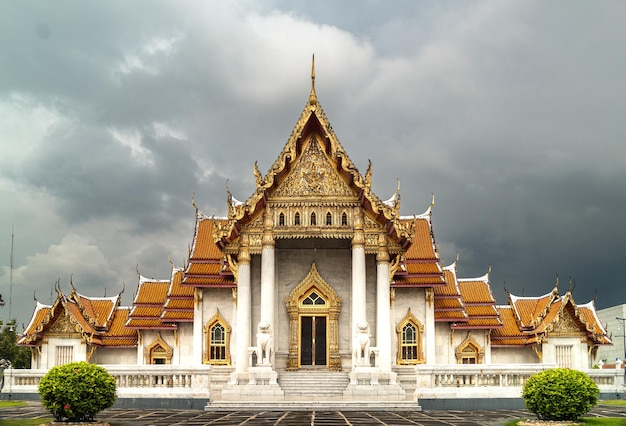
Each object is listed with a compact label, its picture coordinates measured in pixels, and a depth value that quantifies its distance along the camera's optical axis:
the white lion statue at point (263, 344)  23.21
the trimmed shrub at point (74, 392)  15.41
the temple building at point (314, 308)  24.62
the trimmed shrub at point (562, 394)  15.53
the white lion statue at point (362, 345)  23.31
